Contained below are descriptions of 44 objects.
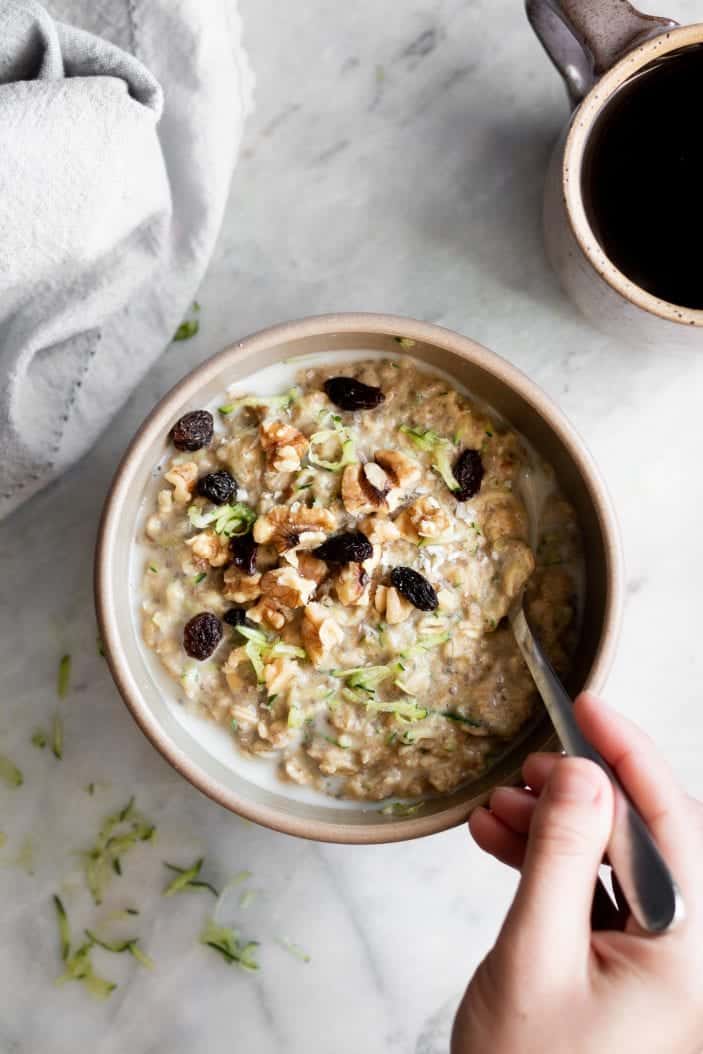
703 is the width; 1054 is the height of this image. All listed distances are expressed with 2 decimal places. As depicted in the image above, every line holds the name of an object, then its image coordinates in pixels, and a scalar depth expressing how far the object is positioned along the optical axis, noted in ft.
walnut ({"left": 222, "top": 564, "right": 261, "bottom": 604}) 1.68
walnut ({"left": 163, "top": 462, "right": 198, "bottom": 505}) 1.70
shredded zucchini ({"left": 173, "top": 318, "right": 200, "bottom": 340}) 1.89
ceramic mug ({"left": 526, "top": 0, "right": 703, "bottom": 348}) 1.64
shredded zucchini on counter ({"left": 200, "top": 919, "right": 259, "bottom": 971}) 1.91
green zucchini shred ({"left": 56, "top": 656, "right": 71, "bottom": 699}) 1.91
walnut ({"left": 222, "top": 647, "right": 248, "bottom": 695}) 1.68
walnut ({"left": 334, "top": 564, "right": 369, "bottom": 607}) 1.65
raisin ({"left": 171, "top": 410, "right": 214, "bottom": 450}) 1.70
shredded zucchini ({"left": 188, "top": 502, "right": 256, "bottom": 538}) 1.69
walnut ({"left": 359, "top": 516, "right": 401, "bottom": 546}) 1.66
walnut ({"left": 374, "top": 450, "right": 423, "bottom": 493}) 1.68
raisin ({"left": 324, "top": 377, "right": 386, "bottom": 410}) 1.71
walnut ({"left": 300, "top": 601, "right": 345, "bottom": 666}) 1.65
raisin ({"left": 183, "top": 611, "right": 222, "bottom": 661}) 1.69
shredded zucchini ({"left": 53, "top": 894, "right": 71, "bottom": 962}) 1.91
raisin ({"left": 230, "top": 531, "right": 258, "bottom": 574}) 1.68
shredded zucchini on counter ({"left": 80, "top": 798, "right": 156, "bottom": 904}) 1.90
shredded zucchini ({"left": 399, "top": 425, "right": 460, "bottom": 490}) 1.69
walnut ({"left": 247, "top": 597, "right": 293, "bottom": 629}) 1.66
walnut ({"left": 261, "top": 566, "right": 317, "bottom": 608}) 1.65
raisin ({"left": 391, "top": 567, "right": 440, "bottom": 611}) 1.66
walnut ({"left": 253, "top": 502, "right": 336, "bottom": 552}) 1.67
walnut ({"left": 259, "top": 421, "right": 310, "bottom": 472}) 1.68
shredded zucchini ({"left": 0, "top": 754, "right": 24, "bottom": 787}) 1.91
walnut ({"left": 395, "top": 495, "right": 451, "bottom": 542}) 1.67
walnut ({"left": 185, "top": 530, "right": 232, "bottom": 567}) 1.68
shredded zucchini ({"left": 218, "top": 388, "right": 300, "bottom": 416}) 1.72
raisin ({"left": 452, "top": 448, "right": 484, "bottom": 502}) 1.70
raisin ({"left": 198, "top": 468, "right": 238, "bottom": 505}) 1.69
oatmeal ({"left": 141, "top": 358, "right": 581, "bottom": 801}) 1.67
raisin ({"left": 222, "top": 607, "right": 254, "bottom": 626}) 1.68
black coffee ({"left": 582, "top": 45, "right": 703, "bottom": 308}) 1.72
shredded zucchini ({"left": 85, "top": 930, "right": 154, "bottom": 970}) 1.91
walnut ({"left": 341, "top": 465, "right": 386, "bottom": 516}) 1.67
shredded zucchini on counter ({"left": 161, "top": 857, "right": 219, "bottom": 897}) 1.90
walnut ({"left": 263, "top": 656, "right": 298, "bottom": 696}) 1.67
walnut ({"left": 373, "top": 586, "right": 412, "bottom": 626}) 1.66
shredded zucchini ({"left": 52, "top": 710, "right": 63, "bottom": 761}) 1.91
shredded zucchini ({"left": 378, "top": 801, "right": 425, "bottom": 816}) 1.73
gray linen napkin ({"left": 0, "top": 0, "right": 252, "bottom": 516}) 1.70
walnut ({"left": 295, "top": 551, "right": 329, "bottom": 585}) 1.67
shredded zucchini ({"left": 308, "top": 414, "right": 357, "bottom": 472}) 1.68
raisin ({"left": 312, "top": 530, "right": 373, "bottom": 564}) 1.65
